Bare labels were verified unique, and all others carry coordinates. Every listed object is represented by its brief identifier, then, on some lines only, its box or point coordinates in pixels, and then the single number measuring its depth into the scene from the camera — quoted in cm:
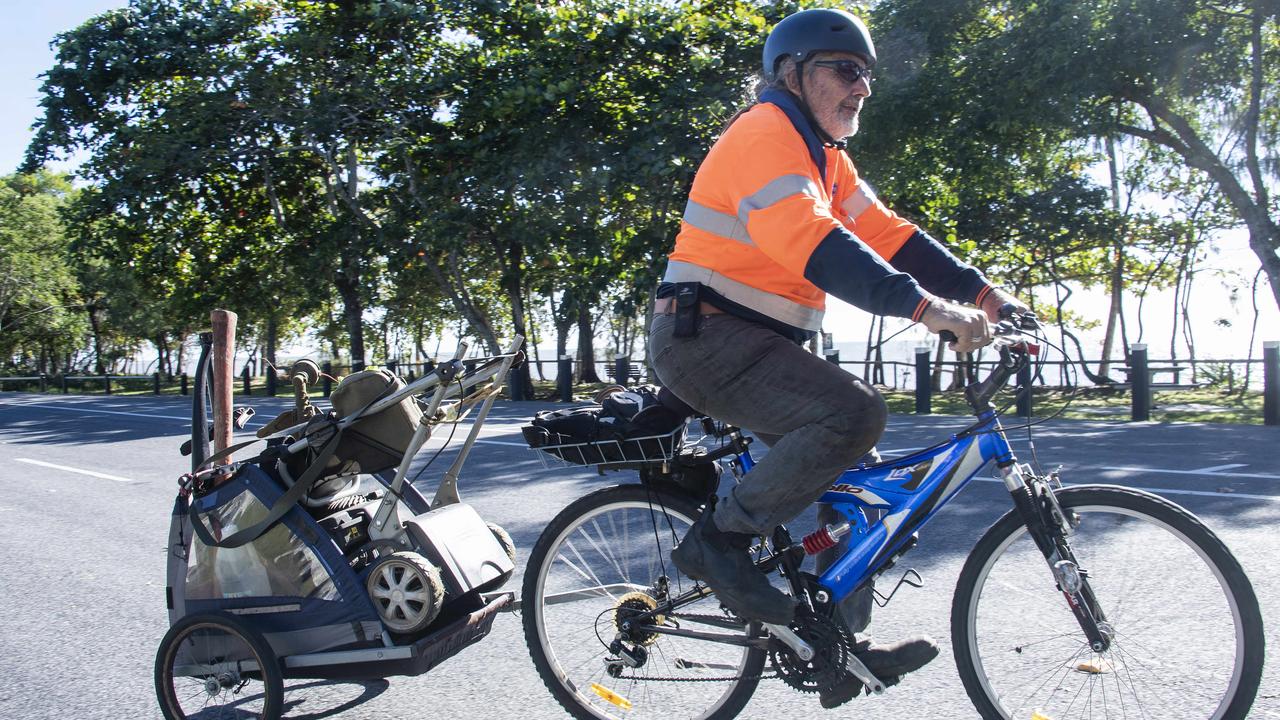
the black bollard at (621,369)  2147
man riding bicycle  267
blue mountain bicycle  257
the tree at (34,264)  4519
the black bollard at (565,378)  2120
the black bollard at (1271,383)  1205
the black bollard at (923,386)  1540
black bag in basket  295
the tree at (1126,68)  1452
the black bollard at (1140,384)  1323
